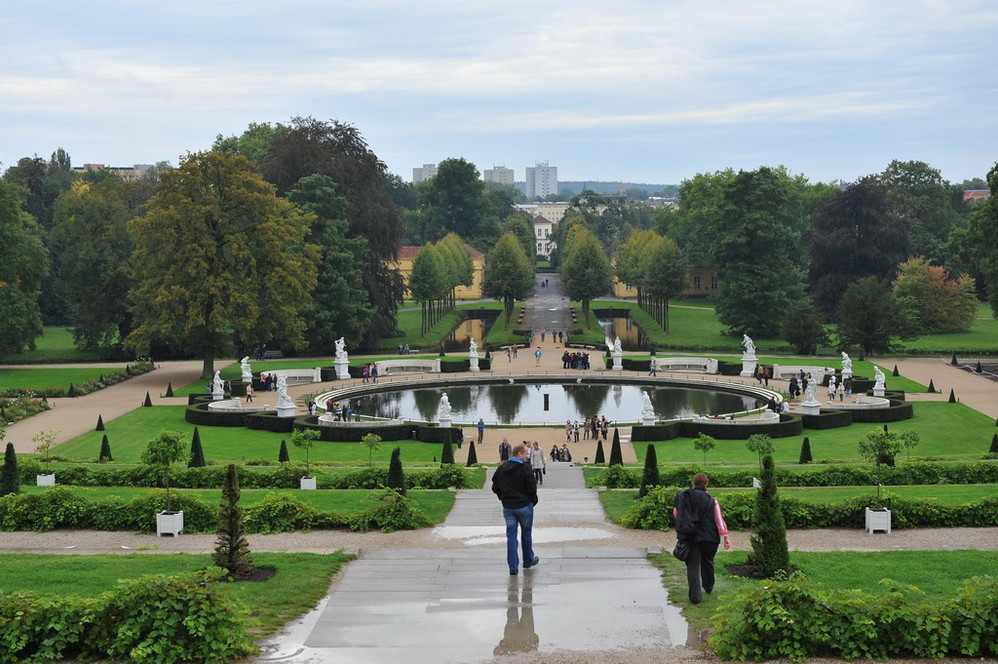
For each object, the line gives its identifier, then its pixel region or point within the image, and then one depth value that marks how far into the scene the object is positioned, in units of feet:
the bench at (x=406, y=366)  207.41
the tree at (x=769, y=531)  48.34
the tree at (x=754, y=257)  253.24
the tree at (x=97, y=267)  230.07
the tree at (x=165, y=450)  74.08
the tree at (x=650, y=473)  75.72
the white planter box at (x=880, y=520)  62.69
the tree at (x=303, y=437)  108.38
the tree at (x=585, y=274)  309.42
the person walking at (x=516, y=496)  49.03
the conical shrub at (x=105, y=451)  115.03
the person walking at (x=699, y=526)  45.67
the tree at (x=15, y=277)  205.98
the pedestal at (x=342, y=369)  199.52
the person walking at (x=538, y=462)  91.09
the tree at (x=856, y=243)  288.10
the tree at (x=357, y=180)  242.37
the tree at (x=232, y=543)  50.78
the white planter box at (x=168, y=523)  63.98
